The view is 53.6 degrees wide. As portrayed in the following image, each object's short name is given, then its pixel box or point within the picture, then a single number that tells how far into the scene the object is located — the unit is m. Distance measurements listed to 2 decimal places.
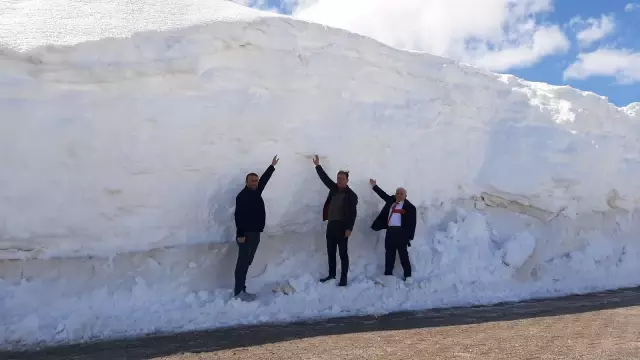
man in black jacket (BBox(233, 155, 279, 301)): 7.83
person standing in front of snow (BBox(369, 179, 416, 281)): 8.88
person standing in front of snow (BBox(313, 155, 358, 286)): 8.50
